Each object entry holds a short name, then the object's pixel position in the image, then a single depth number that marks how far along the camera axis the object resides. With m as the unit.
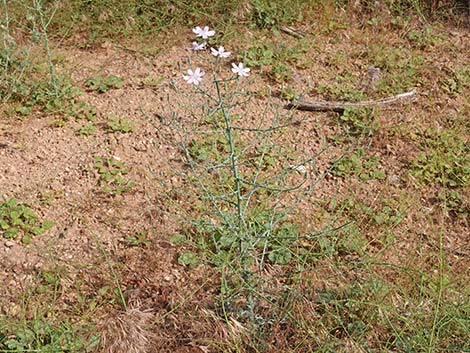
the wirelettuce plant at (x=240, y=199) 2.77
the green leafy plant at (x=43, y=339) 2.64
